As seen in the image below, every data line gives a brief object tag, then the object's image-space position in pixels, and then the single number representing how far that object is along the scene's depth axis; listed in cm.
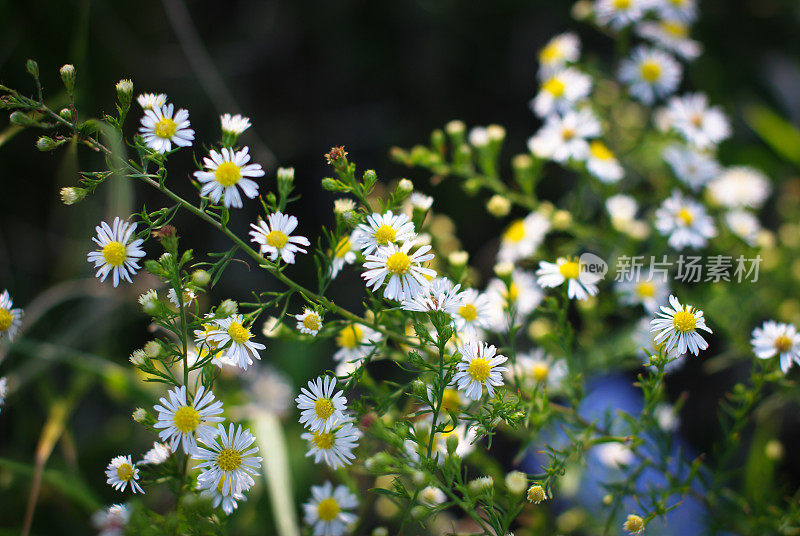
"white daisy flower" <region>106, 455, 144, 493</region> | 44
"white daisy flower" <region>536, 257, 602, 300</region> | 48
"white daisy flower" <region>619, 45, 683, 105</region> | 56
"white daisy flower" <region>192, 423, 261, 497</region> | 45
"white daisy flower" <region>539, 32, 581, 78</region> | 55
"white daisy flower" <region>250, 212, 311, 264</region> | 45
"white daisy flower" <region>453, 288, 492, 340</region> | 47
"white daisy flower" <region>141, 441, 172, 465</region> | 45
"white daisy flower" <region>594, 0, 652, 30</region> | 55
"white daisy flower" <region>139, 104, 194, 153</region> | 45
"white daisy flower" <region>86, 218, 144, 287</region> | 45
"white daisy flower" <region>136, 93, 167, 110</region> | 45
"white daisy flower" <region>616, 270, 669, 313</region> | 52
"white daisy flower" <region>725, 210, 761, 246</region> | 54
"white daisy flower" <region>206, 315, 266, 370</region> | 44
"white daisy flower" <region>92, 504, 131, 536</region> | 44
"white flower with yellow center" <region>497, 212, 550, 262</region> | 53
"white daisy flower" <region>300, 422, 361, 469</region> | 45
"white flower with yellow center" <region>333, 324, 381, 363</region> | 48
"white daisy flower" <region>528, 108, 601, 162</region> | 53
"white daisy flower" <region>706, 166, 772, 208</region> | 55
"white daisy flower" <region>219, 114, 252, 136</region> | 45
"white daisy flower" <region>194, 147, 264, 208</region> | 44
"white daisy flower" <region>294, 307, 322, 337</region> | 45
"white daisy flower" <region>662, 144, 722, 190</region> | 54
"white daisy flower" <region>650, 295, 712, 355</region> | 45
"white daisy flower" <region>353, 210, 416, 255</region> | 45
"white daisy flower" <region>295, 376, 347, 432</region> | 45
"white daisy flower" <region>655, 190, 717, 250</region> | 52
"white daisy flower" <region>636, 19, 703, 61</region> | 56
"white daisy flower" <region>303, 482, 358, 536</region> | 48
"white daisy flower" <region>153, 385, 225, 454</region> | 44
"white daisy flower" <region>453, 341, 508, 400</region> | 45
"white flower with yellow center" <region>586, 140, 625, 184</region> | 53
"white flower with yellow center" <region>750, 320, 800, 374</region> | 47
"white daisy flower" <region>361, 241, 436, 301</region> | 45
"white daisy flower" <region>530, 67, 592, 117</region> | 54
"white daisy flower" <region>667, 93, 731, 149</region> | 55
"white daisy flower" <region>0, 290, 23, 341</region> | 46
